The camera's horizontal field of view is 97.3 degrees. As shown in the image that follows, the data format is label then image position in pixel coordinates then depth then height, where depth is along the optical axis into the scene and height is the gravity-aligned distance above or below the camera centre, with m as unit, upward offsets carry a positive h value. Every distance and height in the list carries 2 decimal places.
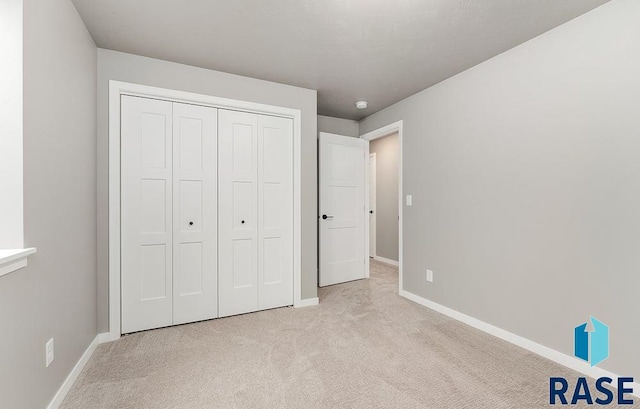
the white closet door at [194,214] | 2.60 -0.09
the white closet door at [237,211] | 2.79 -0.07
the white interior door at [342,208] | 3.84 -0.05
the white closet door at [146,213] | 2.42 -0.07
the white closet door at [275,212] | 2.98 -0.08
